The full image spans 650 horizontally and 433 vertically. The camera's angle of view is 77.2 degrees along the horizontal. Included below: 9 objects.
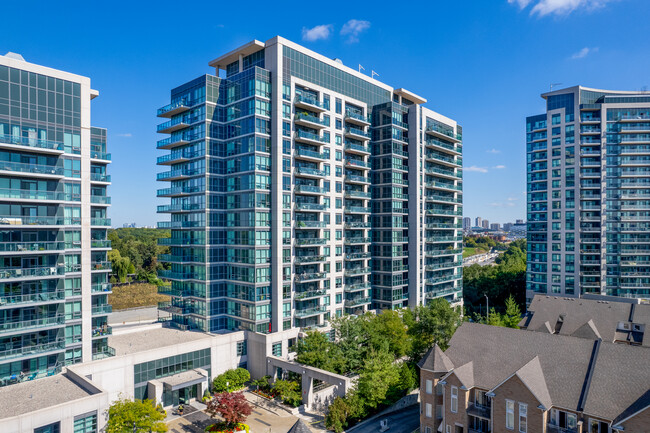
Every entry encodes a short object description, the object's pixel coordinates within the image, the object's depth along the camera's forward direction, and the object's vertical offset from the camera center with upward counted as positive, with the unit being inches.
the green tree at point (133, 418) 1380.4 -694.4
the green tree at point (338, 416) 1556.8 -773.8
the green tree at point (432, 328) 2079.2 -579.5
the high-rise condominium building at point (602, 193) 3142.2 +180.5
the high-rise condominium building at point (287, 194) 2134.6 +131.3
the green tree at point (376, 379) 1642.5 -672.6
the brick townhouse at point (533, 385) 1194.6 -537.3
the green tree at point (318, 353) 1845.5 -627.1
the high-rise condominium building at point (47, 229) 1508.4 -46.8
